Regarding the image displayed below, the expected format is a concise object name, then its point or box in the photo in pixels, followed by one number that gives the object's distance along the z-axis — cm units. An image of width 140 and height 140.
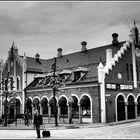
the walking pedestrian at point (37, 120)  1984
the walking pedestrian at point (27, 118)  3066
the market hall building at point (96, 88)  3338
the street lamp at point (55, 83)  2958
